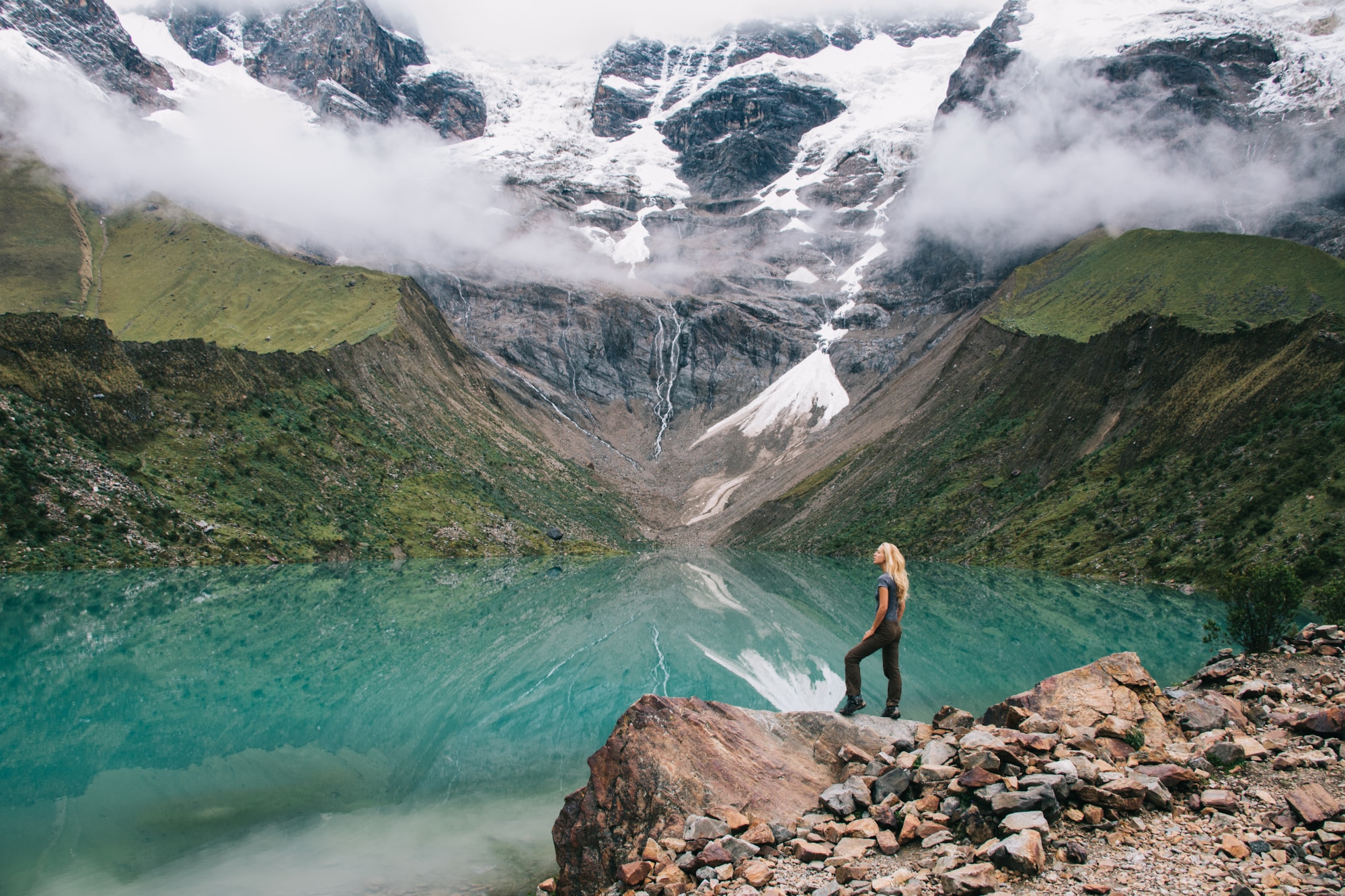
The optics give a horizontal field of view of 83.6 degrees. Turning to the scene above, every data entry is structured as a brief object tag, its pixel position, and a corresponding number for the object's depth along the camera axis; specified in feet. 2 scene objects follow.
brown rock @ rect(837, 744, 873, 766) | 41.65
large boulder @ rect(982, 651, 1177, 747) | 43.80
